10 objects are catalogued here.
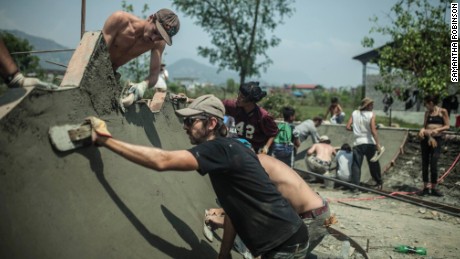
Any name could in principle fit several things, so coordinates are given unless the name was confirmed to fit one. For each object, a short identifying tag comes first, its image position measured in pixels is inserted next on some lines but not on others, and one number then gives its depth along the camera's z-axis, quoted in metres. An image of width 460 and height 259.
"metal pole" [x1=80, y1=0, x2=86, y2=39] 5.31
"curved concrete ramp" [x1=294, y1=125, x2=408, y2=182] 9.12
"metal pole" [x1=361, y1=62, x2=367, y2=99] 23.15
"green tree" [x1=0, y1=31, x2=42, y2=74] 35.38
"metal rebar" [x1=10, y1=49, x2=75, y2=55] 3.75
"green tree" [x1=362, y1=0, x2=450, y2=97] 10.22
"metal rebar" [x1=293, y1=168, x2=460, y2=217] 5.37
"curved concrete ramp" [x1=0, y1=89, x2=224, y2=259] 2.06
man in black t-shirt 2.14
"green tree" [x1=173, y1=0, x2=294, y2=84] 20.84
